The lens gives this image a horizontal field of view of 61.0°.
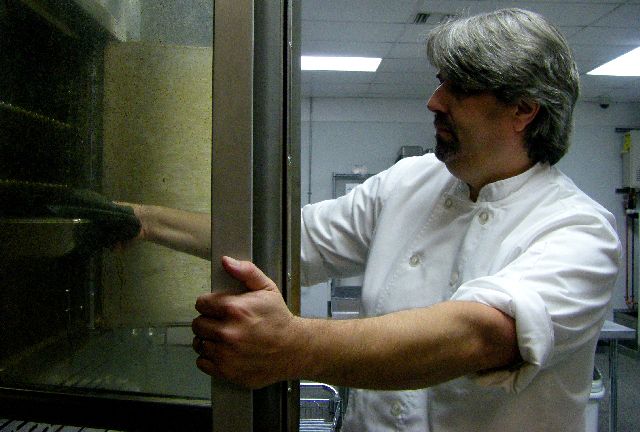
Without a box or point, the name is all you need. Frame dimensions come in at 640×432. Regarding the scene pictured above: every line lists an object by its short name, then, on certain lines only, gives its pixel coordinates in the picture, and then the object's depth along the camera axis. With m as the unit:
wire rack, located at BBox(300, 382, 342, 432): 1.79
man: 0.55
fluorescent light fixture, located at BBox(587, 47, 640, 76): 3.97
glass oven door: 0.52
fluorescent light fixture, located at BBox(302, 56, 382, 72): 4.17
